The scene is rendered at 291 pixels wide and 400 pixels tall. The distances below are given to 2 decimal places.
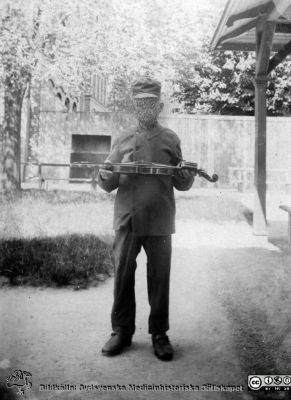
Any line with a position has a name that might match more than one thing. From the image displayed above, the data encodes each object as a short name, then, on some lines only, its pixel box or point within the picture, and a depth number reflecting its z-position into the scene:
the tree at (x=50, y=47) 8.17
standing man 2.81
